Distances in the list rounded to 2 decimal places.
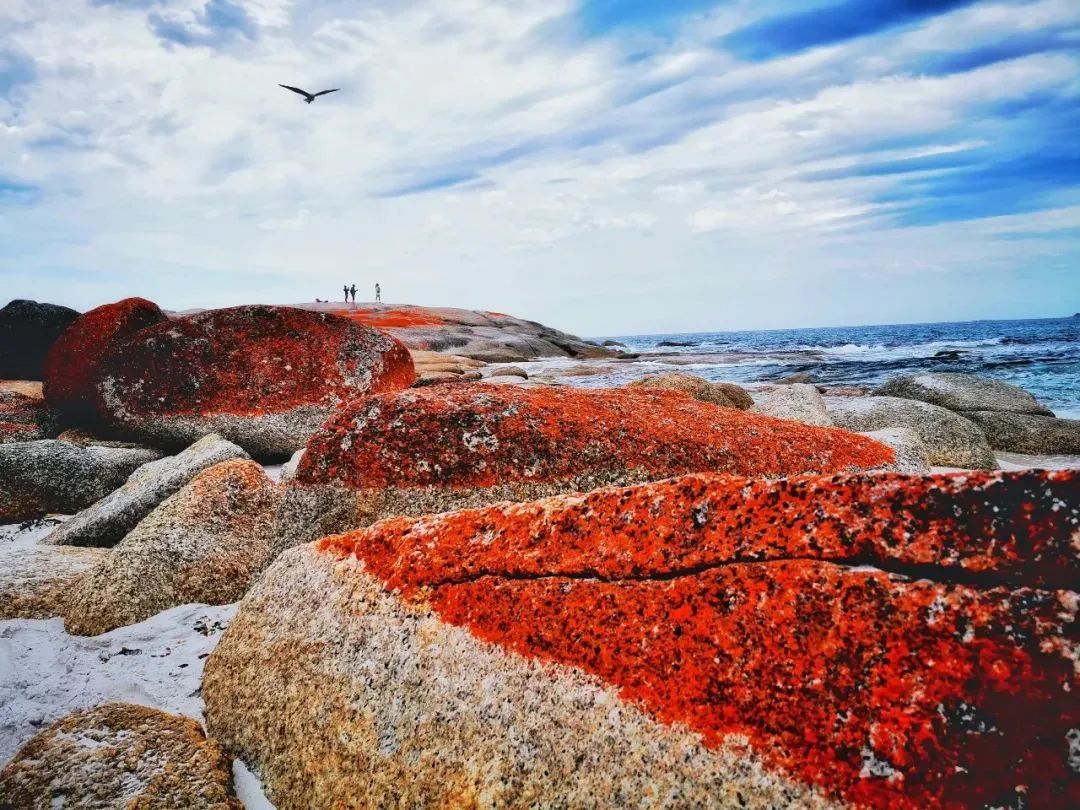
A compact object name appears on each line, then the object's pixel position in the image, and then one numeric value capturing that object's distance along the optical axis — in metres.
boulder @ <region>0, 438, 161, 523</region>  7.74
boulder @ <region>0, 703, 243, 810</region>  2.86
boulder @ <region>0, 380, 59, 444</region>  10.43
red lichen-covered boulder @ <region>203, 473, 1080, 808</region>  1.62
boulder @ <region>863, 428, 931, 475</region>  5.63
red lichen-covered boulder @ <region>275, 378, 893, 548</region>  4.38
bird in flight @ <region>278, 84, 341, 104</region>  16.67
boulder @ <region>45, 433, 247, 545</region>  6.48
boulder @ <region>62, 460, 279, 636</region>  4.79
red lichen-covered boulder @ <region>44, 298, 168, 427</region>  10.25
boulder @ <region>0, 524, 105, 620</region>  4.96
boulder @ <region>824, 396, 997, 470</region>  9.38
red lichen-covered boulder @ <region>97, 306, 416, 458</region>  9.01
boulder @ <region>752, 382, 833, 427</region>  9.98
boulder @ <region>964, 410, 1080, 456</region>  11.43
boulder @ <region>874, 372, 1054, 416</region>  12.79
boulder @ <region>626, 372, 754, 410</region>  11.45
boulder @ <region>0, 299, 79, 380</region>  14.46
